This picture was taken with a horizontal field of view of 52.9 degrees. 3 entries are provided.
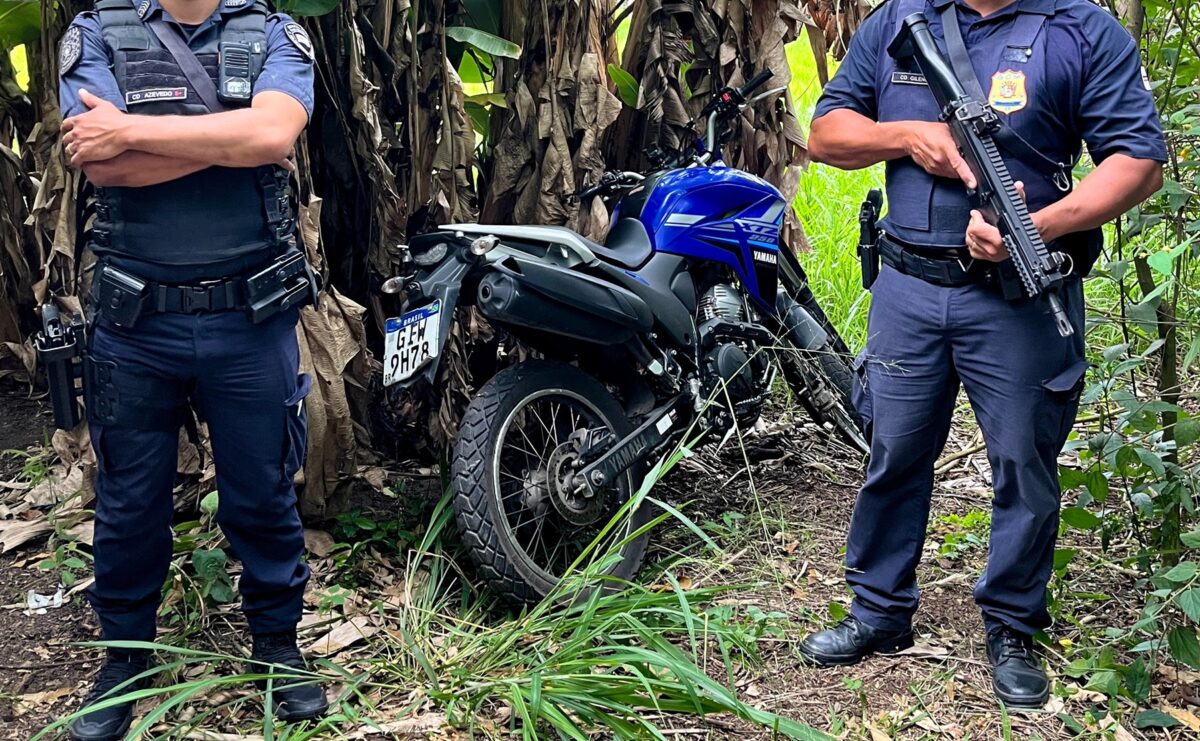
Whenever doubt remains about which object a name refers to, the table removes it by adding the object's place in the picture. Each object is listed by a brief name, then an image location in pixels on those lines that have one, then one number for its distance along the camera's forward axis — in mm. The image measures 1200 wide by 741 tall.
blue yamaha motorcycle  3314
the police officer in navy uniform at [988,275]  2816
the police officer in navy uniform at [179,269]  2699
